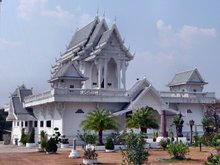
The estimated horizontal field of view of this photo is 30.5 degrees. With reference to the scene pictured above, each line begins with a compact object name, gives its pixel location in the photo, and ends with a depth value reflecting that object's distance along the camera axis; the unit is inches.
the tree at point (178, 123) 1501.0
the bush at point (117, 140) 1362.0
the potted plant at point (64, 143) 1471.5
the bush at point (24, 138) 1642.1
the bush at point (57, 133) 1449.2
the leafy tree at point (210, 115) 1350.3
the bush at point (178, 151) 930.7
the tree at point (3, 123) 2225.0
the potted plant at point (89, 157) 861.0
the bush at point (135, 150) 637.3
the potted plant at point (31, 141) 1536.9
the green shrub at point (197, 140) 1318.2
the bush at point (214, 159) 423.2
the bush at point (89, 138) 1047.0
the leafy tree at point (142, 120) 1376.7
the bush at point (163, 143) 1308.7
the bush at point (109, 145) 1232.8
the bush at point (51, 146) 1161.4
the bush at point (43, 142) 1205.2
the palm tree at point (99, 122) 1289.4
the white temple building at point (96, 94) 1598.2
